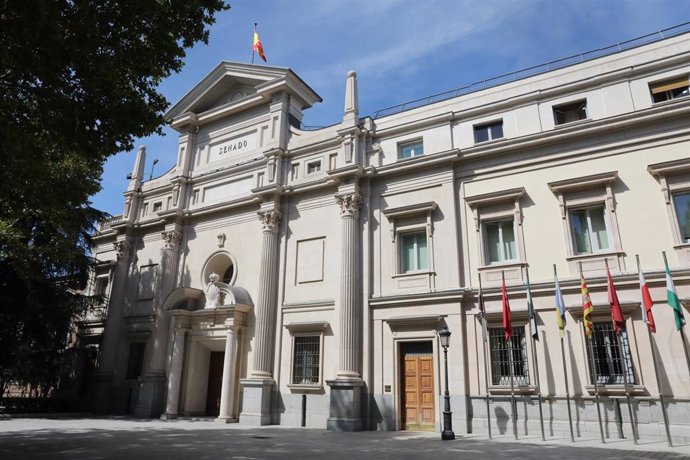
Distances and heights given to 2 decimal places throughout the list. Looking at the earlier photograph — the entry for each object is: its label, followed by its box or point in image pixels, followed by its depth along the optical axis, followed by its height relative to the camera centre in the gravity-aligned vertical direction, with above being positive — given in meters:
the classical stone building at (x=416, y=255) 14.80 +4.84
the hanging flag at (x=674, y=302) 12.61 +2.28
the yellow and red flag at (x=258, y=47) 25.47 +17.03
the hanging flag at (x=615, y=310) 13.30 +2.16
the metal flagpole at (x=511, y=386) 14.17 +0.18
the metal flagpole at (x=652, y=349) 12.81 +1.17
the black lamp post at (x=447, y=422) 13.70 -0.82
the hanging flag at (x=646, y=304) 13.05 +2.29
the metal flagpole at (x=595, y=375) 12.66 +0.50
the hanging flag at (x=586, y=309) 13.76 +2.25
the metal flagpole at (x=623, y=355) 12.85 +1.05
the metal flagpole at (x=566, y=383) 12.89 +0.26
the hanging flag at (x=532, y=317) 14.48 +2.14
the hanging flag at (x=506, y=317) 15.10 +2.21
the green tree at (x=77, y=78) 9.28 +6.17
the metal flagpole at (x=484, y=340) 15.69 +1.62
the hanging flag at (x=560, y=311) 14.16 +2.26
